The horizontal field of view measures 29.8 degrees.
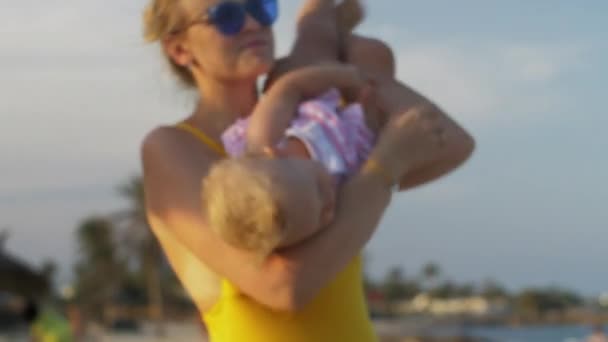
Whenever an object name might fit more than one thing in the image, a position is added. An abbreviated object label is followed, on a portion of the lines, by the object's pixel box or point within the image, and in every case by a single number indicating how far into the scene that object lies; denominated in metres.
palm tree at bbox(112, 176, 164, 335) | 41.56
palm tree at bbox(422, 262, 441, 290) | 76.95
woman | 1.82
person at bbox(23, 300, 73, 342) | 12.06
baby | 1.64
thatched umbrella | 23.30
